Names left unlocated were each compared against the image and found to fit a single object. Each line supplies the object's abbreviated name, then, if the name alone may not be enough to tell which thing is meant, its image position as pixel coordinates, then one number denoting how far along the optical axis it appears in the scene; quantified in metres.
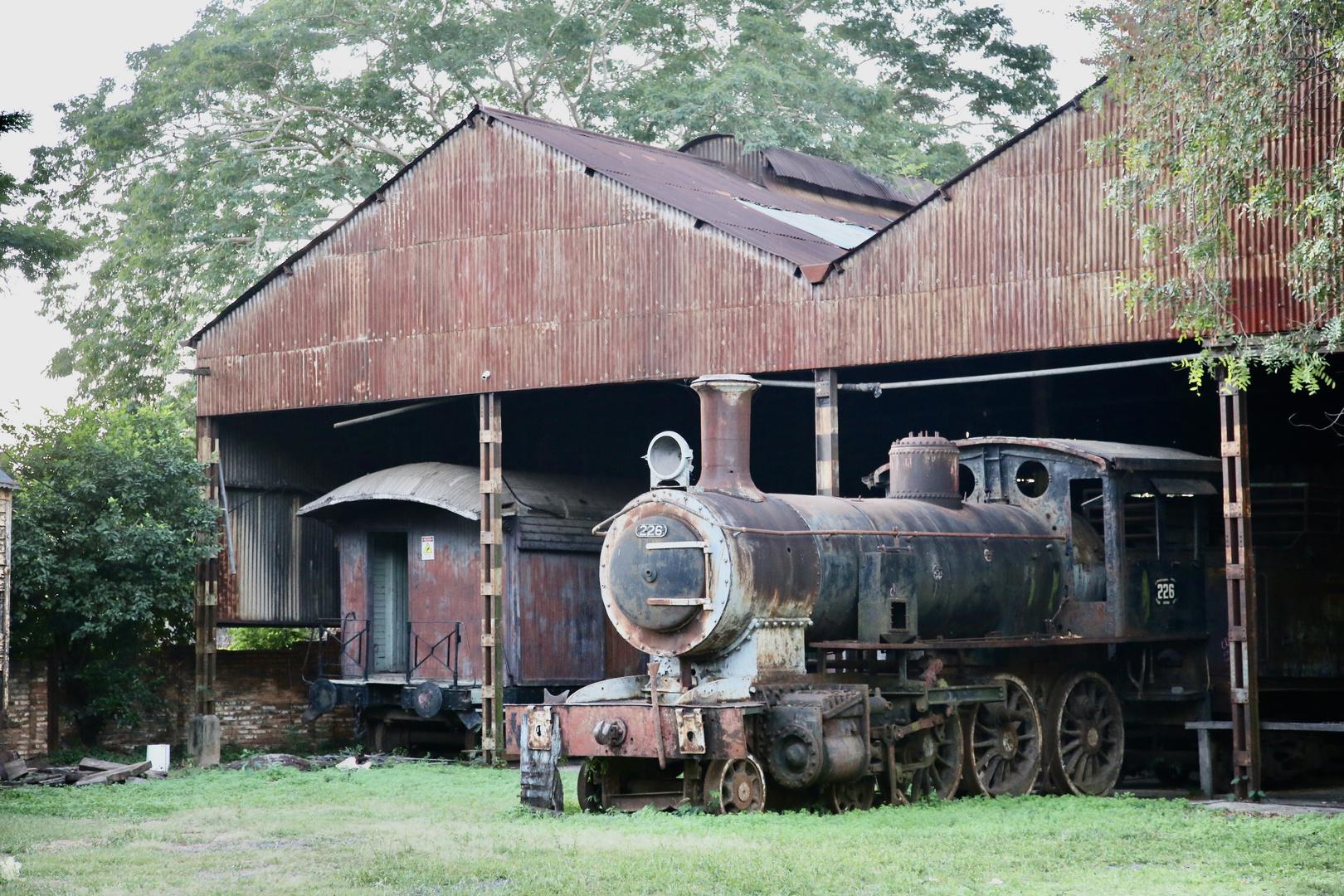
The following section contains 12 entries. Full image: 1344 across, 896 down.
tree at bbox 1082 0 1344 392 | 14.00
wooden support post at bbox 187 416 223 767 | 21.81
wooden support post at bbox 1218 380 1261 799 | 14.96
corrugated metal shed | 16.92
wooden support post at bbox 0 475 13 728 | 18.92
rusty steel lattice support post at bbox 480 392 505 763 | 19.92
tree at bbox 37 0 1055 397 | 32.12
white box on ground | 19.95
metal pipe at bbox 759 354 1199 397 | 16.17
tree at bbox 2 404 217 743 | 20.80
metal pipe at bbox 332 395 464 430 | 21.97
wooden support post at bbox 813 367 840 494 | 17.72
